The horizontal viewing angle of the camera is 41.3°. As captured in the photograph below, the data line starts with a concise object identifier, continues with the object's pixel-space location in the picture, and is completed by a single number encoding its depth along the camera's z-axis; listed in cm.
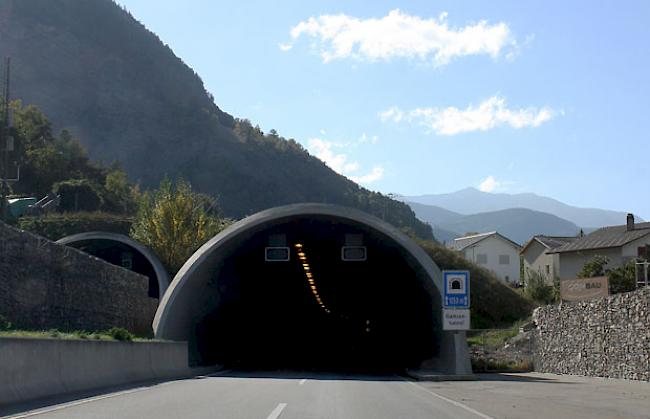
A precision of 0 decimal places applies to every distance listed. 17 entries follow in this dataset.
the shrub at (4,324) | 2502
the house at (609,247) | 7142
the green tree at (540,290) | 7131
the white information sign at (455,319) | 3055
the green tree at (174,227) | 6394
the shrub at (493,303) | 5928
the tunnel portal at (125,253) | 5722
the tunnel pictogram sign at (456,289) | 3092
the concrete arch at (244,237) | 3131
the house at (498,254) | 12281
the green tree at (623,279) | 5600
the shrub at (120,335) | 2423
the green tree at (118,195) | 9675
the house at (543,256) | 9250
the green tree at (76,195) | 8775
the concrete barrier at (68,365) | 1523
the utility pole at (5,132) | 5504
